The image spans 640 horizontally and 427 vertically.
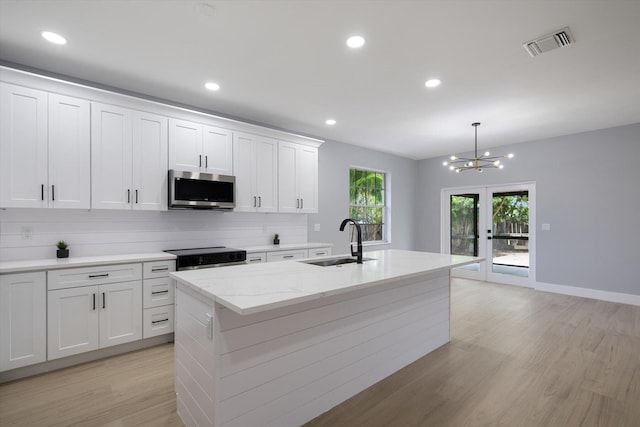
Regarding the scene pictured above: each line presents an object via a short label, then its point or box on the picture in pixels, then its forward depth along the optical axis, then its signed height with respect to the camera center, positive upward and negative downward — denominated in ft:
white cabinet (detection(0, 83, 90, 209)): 8.64 +1.96
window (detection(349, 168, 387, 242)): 20.17 +0.98
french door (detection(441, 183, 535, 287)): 19.17 -0.91
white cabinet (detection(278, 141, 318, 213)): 14.84 +1.88
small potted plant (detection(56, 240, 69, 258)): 9.75 -1.07
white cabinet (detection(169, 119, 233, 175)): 11.62 +2.67
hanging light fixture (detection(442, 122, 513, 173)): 14.42 +3.61
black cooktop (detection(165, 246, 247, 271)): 10.83 -1.51
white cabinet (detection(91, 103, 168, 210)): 10.07 +1.94
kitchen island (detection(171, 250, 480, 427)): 5.28 -2.49
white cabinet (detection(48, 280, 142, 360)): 8.70 -2.99
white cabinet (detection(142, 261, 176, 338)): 10.18 -2.75
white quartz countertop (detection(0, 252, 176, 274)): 8.22 -1.34
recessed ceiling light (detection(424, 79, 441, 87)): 10.48 +4.56
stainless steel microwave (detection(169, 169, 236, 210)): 11.28 +0.97
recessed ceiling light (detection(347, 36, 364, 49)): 8.05 +4.58
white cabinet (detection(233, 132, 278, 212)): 13.33 +1.96
